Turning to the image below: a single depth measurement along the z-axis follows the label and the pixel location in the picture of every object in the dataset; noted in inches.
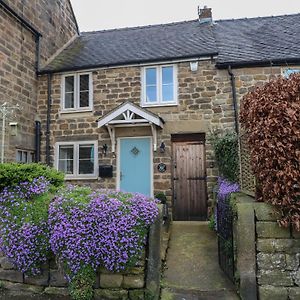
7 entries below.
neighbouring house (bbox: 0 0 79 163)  365.1
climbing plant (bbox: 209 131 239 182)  310.6
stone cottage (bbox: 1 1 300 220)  380.2
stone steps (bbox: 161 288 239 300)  180.1
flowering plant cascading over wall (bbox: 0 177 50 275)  180.5
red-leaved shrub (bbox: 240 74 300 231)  161.3
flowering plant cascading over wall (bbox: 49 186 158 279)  170.9
